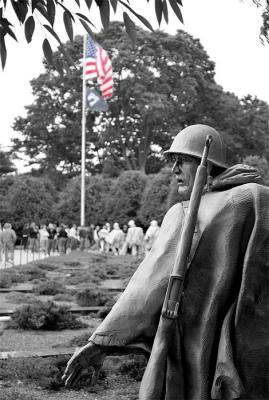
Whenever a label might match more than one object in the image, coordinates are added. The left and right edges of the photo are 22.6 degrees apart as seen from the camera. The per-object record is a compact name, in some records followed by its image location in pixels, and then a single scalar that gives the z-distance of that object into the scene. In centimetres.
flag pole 3315
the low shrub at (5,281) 1606
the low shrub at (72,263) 2275
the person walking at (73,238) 3353
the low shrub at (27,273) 1749
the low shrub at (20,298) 1303
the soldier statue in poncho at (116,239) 2914
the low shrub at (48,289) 1475
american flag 3020
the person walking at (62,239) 3126
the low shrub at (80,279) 1750
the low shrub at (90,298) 1301
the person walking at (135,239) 2634
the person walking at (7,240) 2239
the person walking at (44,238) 3142
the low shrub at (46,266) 2097
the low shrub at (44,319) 1027
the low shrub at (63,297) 1378
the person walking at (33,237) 3200
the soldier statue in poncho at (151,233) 2409
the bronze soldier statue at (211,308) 271
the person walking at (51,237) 3100
